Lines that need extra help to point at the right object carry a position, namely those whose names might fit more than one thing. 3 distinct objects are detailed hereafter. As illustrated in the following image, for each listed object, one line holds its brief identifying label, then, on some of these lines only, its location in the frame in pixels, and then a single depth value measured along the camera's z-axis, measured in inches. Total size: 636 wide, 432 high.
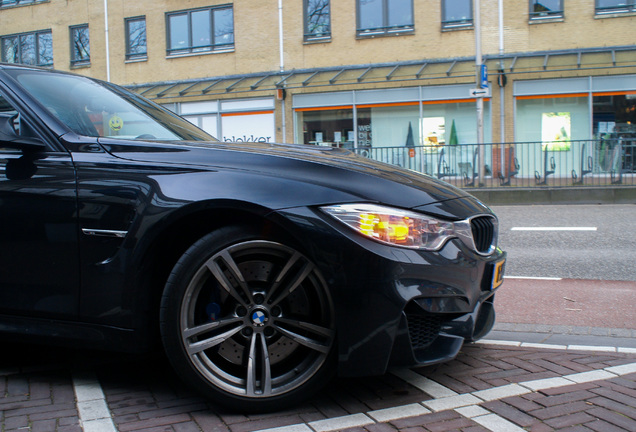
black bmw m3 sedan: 104.5
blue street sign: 686.5
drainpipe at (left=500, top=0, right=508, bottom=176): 830.5
